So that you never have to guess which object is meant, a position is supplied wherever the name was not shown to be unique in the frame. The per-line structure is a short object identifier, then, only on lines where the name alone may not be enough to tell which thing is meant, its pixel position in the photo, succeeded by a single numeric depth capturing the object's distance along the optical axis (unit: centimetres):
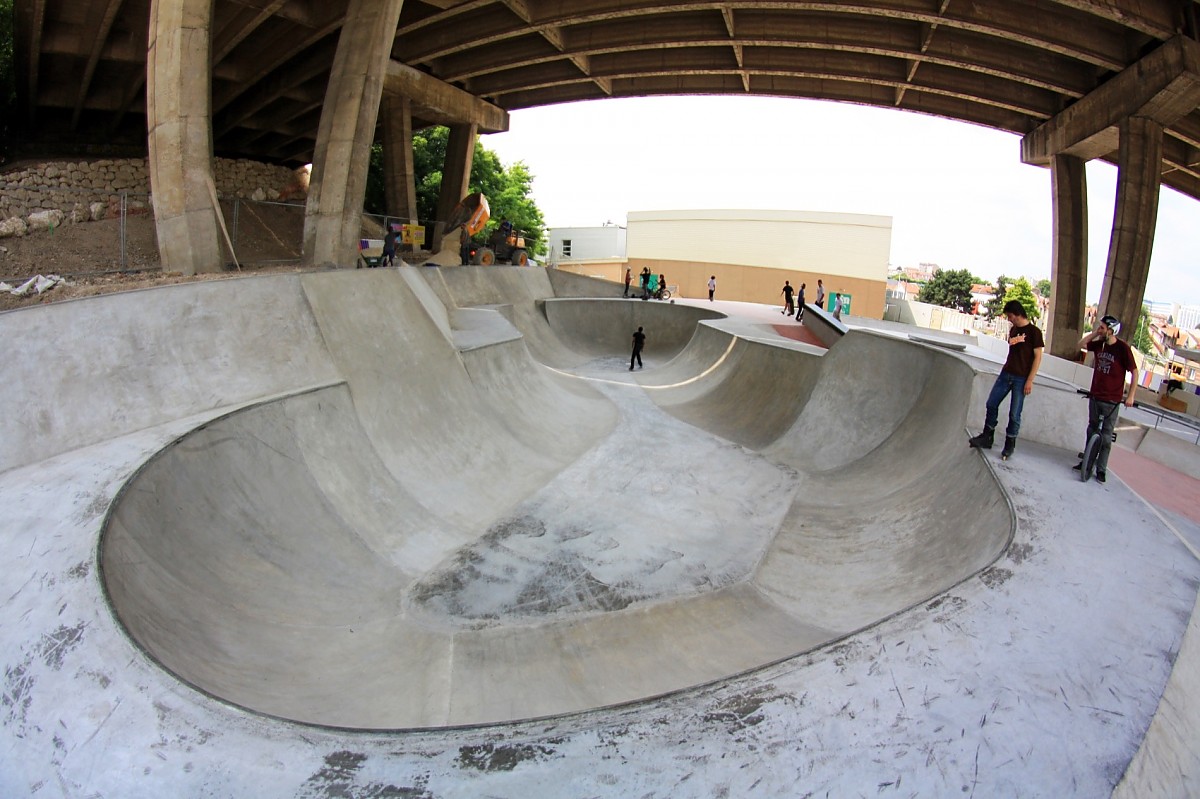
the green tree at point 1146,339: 6469
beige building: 4050
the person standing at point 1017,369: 545
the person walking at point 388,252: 1555
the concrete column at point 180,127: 971
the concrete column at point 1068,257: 2247
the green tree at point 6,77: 2097
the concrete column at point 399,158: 2452
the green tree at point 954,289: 7212
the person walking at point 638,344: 1830
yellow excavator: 2206
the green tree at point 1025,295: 5659
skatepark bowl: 427
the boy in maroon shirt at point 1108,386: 493
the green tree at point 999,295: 6492
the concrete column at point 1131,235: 1842
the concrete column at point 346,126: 1306
